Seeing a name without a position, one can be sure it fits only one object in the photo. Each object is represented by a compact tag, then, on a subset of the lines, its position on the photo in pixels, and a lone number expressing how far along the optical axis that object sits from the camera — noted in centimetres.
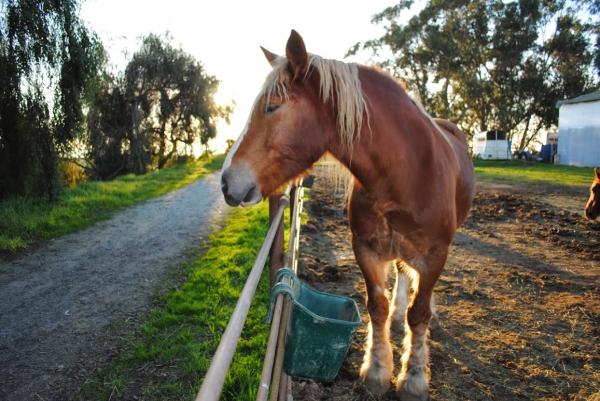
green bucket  211
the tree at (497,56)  3206
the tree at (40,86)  735
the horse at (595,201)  712
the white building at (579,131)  2472
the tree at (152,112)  2095
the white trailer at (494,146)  3294
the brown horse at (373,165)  217
